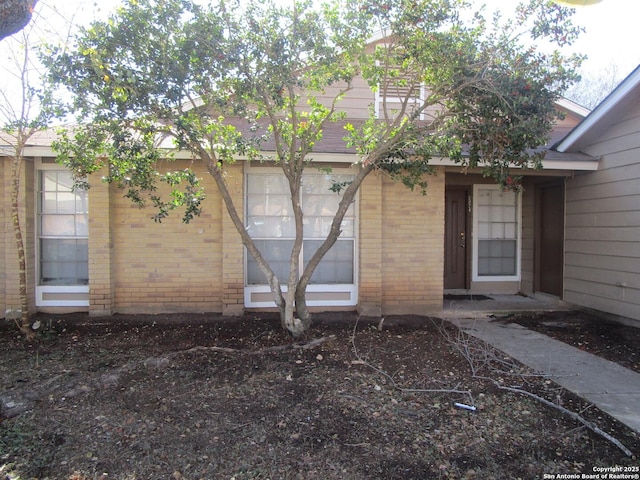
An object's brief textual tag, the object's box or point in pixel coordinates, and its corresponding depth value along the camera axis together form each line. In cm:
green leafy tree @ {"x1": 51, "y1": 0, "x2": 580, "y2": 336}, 439
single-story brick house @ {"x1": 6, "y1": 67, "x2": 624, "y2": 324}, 672
